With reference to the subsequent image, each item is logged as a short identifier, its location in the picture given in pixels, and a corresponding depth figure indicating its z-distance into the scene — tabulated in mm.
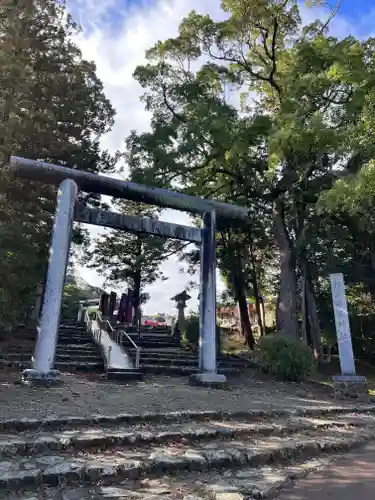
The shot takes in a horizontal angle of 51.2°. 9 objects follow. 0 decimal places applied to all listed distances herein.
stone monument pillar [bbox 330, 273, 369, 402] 9132
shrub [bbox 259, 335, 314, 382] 10758
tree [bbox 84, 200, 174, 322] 23672
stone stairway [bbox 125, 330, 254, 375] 10719
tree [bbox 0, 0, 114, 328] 10938
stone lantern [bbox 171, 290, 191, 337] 18219
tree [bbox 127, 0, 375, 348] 12531
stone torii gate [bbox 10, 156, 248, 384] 8055
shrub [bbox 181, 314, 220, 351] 15266
